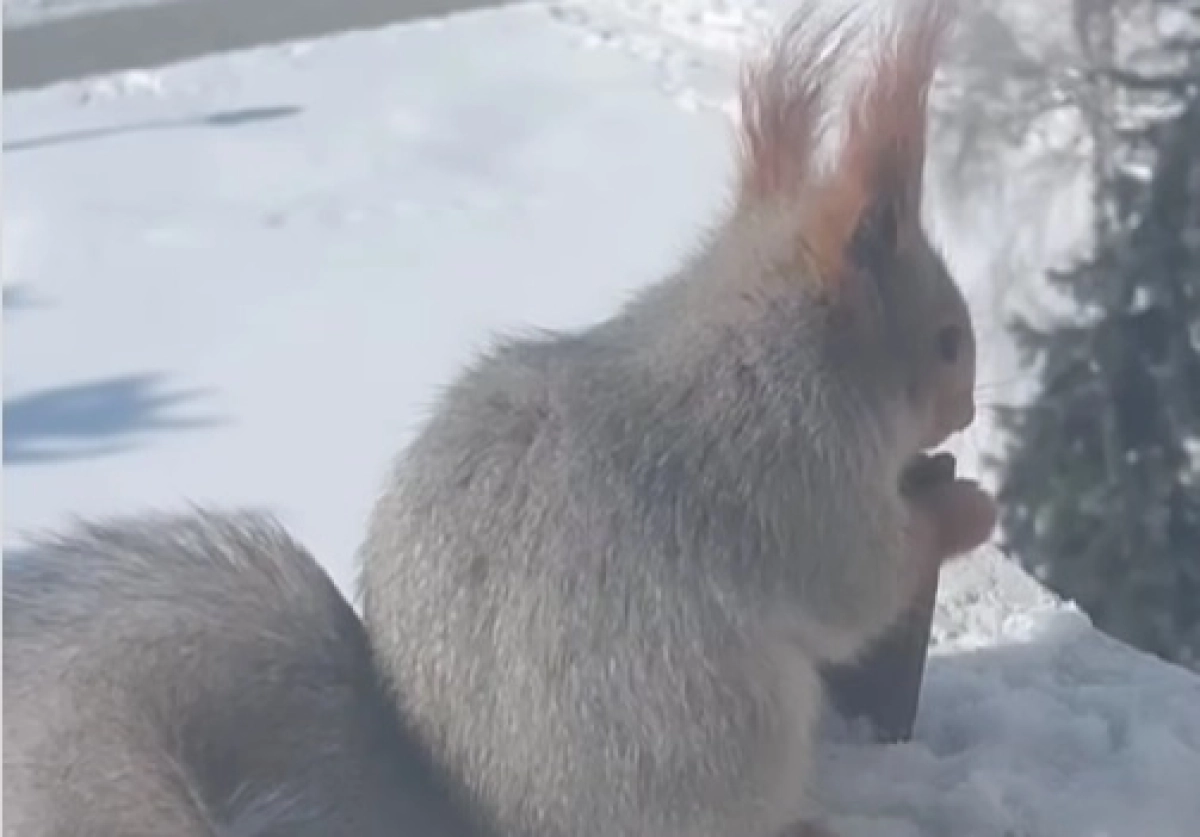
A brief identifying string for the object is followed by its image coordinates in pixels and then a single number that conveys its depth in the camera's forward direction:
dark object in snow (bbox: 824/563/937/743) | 1.34
